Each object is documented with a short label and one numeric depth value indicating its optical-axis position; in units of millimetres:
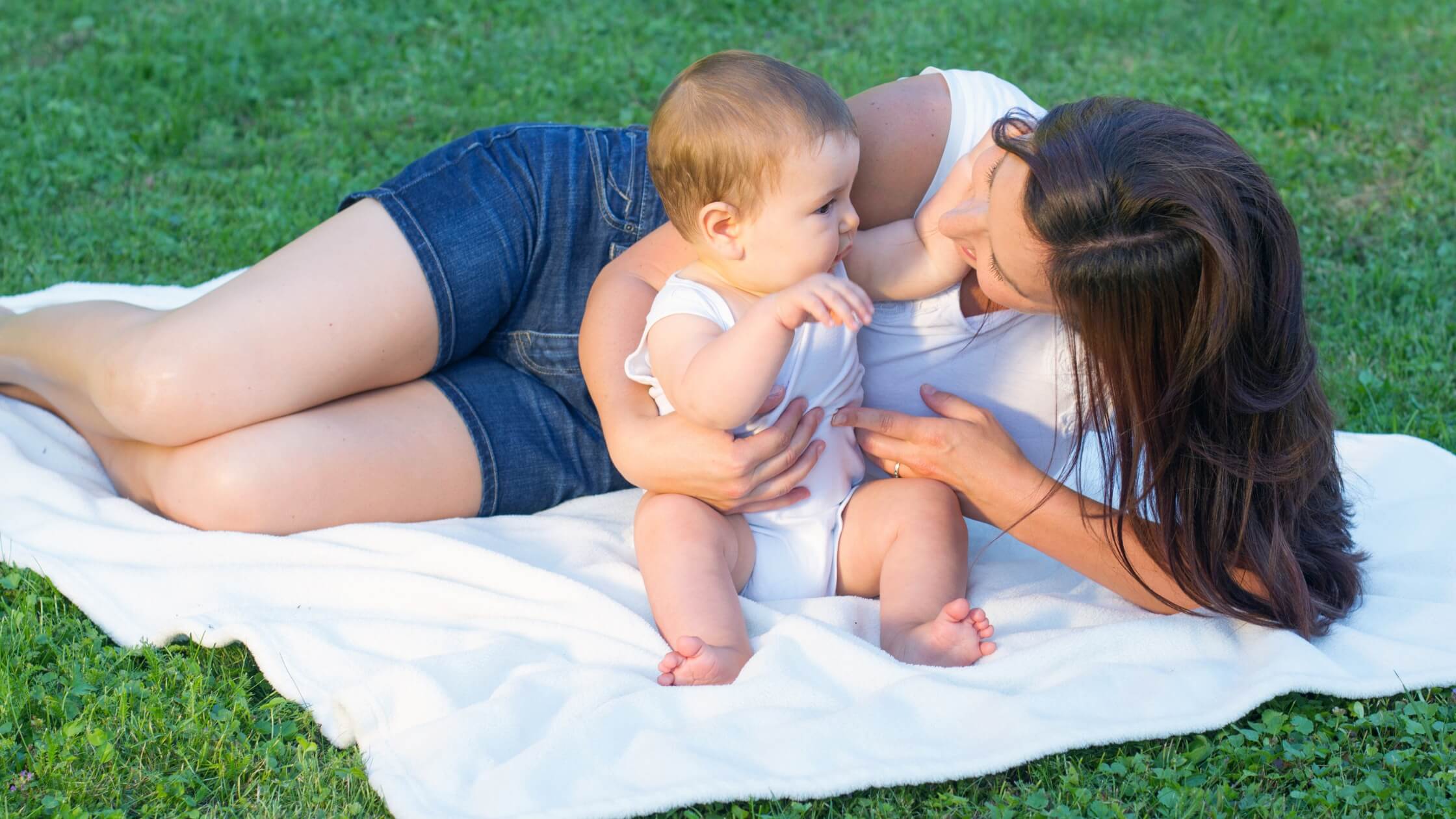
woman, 2288
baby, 2356
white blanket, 2300
